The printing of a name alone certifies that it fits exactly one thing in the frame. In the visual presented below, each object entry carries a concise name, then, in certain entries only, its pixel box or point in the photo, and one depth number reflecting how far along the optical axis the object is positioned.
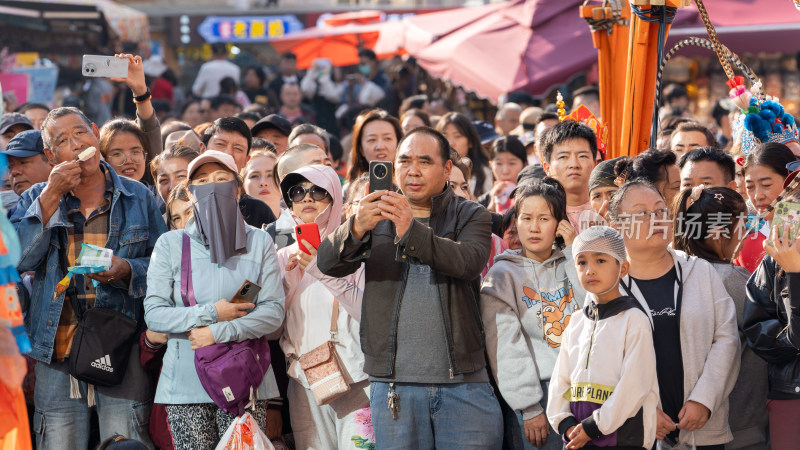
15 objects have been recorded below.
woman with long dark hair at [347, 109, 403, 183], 11.31
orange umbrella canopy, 30.31
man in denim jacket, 8.49
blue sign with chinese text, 46.72
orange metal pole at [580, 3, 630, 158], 10.59
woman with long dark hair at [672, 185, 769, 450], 8.27
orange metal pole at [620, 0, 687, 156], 9.92
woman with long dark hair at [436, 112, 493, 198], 13.21
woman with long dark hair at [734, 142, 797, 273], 9.10
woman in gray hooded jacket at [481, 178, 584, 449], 7.73
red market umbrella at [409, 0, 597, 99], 18.55
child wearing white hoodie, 7.04
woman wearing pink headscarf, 8.22
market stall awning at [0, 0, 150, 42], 23.52
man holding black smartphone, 7.37
